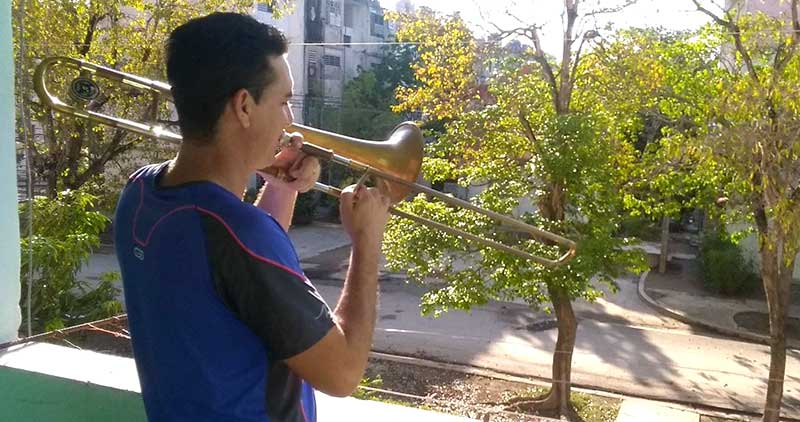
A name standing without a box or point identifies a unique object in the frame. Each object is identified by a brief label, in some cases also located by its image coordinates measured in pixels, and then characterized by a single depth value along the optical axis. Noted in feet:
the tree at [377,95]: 54.70
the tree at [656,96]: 20.95
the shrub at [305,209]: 56.99
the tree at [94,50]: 21.67
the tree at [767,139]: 16.60
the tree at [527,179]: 19.85
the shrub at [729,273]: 37.68
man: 3.27
